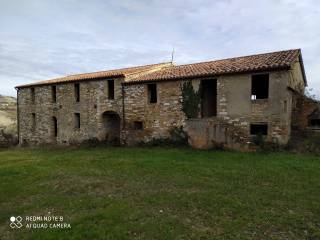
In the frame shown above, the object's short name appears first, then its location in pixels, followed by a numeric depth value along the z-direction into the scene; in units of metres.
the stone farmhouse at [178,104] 12.57
